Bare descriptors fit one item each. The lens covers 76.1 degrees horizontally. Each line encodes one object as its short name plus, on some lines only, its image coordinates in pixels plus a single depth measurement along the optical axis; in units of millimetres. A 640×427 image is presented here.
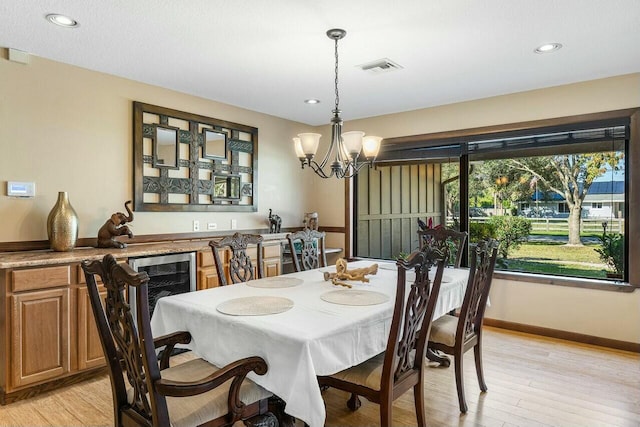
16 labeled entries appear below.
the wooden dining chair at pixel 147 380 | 1434
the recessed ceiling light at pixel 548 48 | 2969
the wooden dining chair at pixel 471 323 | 2511
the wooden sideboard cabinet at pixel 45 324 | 2658
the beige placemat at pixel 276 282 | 2660
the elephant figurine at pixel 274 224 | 5046
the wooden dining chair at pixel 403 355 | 1827
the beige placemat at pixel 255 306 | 1970
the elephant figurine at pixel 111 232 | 3385
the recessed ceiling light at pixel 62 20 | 2523
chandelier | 2828
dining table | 1626
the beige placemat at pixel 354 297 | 2199
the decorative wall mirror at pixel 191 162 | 3871
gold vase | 3105
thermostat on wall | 3059
